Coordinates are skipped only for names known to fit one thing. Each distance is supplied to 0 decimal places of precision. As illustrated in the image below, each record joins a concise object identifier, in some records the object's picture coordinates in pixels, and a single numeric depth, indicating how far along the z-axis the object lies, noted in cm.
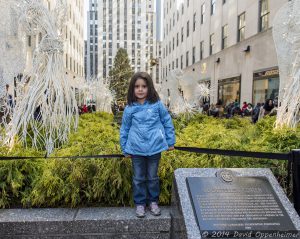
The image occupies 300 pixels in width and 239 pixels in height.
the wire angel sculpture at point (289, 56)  667
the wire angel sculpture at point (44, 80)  582
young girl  370
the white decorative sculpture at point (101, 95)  2214
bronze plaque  291
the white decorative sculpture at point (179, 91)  1391
